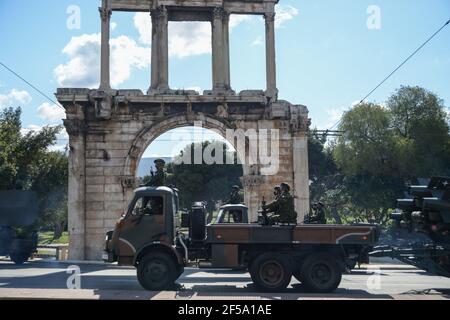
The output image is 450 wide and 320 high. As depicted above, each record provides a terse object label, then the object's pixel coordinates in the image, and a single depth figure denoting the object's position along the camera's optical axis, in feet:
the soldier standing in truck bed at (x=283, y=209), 37.40
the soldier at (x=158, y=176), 39.17
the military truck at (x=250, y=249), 35.24
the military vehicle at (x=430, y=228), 36.52
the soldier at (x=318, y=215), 49.93
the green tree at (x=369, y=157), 90.12
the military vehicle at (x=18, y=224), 67.84
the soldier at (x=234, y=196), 56.95
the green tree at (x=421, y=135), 85.76
